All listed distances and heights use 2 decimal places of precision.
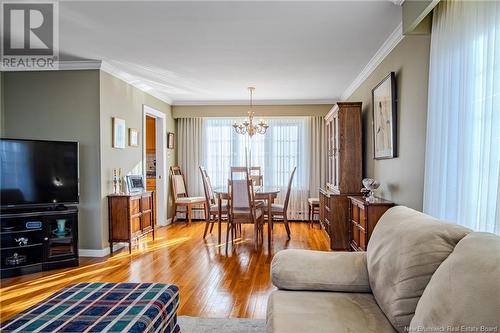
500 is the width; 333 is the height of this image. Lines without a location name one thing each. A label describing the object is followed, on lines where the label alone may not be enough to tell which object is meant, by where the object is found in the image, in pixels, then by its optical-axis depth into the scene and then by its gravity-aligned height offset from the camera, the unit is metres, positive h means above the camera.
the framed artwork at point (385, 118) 3.10 +0.41
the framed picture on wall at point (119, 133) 4.29 +0.31
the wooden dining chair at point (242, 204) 4.36 -0.68
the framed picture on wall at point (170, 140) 6.30 +0.31
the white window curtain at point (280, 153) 6.51 +0.07
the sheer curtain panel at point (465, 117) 1.64 +0.25
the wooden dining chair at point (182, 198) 6.20 -0.86
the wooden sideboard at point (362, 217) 3.07 -0.64
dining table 4.59 -0.58
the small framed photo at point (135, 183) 4.48 -0.41
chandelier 5.41 +0.52
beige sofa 0.99 -0.55
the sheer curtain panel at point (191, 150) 6.72 +0.12
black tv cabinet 3.41 -0.97
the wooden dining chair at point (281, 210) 4.92 -0.84
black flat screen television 3.42 -0.21
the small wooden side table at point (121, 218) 4.14 -0.83
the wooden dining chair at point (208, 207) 4.90 -0.82
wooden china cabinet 4.21 -0.18
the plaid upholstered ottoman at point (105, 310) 1.46 -0.80
